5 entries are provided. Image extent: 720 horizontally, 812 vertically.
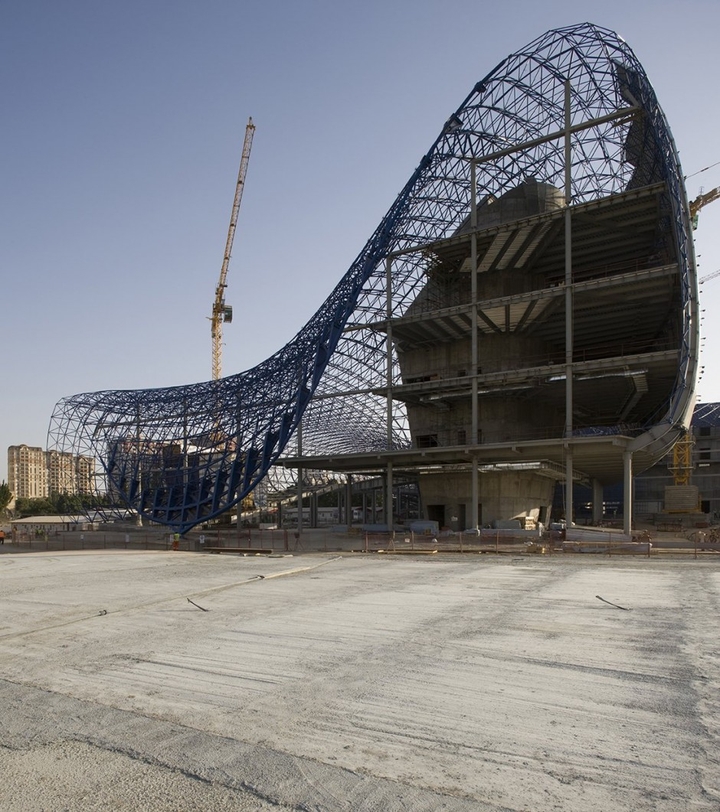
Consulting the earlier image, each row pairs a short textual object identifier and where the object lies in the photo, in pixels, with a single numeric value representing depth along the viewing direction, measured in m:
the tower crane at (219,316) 125.29
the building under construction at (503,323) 41.06
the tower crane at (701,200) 89.13
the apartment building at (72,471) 63.88
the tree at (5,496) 117.81
